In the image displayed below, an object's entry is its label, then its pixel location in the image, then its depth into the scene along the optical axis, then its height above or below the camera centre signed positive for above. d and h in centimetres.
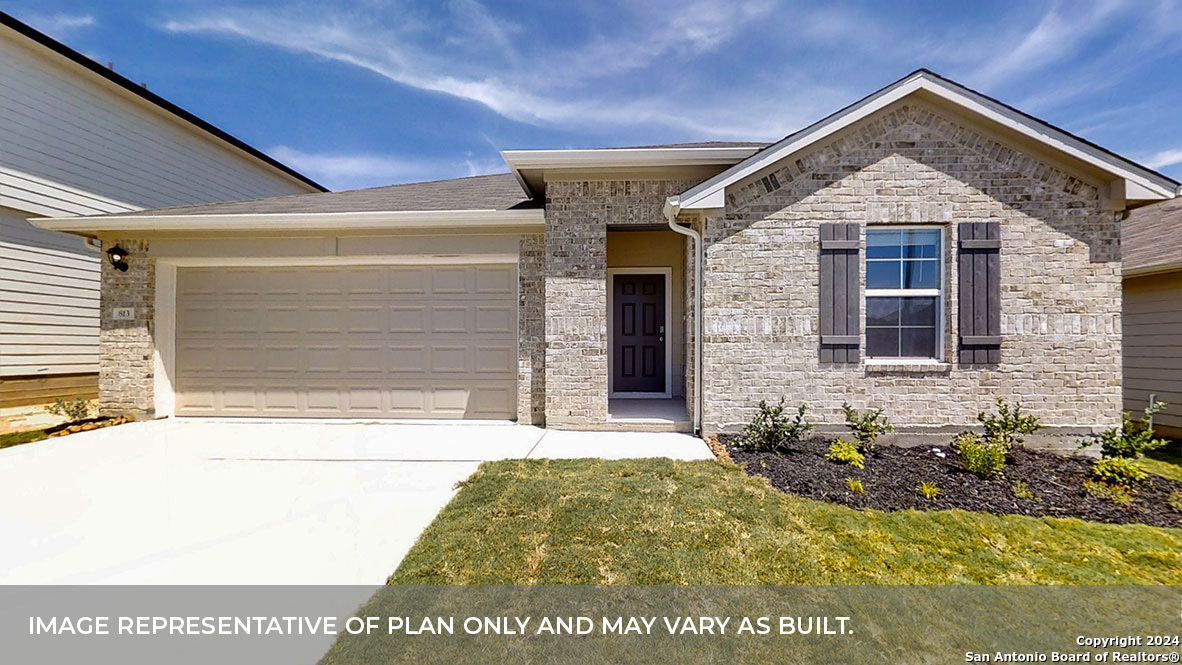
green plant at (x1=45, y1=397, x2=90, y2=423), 701 -123
